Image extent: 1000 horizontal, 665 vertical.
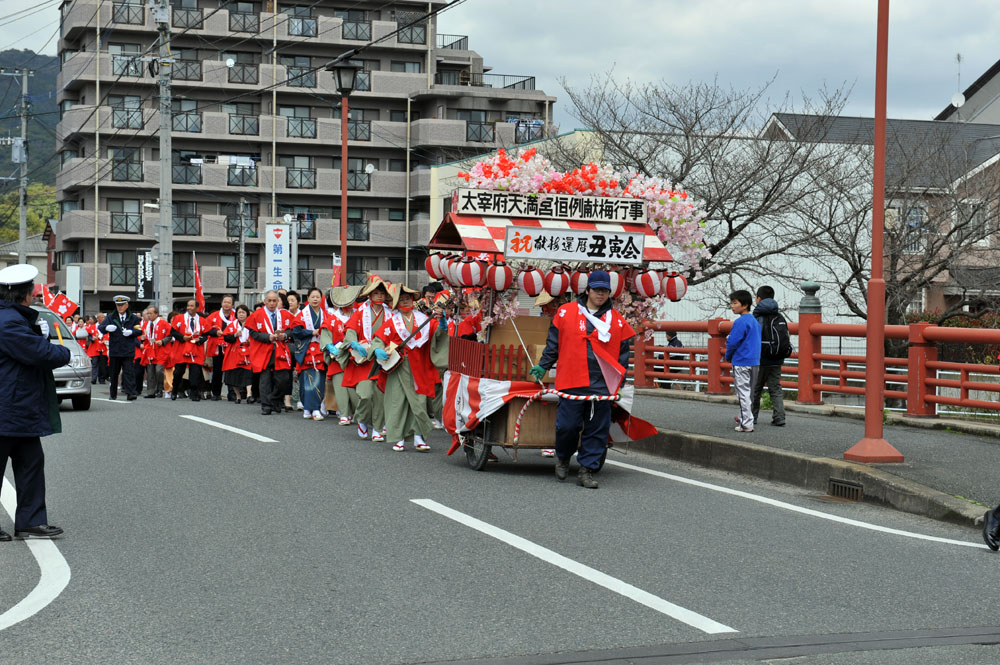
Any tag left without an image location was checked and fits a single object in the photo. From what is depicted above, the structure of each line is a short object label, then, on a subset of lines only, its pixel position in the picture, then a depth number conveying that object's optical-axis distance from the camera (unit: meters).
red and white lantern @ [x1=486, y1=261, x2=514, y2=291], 10.66
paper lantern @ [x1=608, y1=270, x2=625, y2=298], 10.68
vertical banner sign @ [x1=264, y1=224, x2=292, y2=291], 28.77
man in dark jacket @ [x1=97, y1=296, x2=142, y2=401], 22.31
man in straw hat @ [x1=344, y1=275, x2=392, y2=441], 13.35
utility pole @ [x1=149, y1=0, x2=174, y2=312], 26.89
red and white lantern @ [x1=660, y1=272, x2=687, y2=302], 11.16
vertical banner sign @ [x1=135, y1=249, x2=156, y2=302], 54.43
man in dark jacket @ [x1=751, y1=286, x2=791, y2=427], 13.72
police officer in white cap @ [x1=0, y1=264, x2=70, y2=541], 7.27
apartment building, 55.28
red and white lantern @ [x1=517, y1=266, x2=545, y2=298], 10.66
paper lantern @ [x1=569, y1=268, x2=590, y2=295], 10.85
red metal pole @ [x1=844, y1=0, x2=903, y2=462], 10.52
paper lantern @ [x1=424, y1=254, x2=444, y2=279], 11.30
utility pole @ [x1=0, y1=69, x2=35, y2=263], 46.38
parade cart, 10.62
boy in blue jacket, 13.16
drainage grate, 9.77
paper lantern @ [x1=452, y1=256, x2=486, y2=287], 10.61
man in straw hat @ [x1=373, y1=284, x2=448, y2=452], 12.98
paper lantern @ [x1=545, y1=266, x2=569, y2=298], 10.73
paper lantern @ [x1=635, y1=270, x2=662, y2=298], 11.07
